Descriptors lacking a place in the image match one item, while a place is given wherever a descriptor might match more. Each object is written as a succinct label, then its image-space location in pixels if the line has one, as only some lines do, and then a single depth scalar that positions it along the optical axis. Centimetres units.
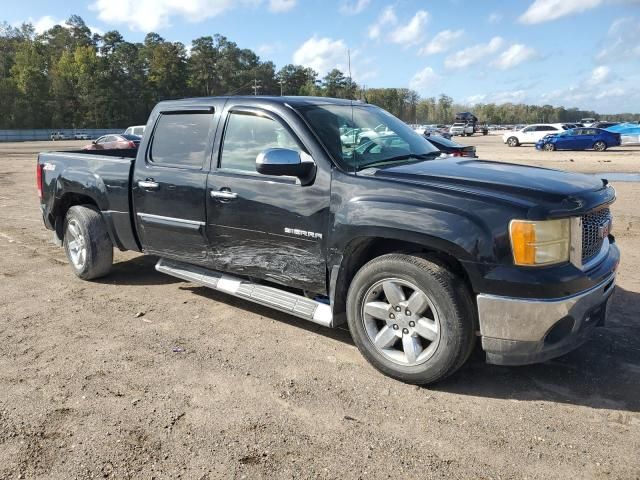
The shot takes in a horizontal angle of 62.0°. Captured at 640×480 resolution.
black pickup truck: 312
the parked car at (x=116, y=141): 2623
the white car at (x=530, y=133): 3678
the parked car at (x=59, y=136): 7954
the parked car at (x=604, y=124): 3835
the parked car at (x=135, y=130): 3263
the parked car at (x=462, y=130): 6084
